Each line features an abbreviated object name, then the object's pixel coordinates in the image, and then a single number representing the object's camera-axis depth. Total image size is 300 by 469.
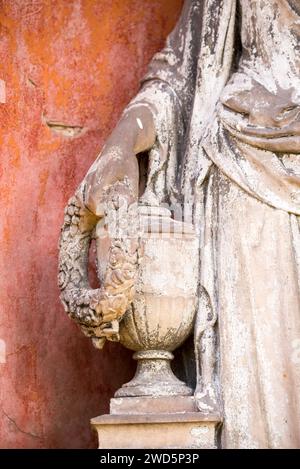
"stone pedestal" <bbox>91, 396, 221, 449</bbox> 7.29
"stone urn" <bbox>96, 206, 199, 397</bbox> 7.45
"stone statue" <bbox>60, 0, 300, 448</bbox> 7.39
